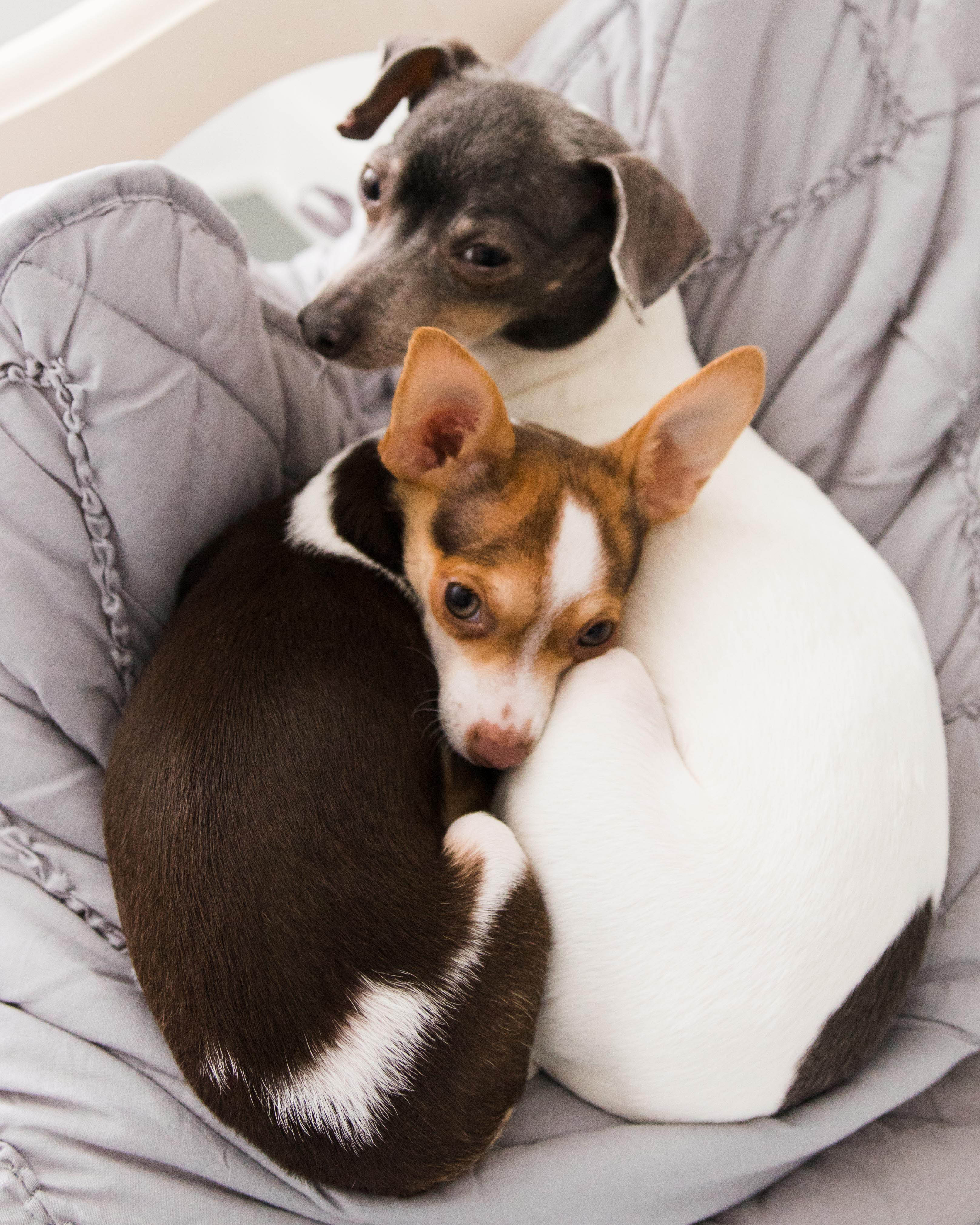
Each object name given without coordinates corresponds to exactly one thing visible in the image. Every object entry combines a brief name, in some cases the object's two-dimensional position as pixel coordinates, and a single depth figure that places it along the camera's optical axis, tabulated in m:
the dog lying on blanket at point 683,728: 0.47
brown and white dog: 0.45
